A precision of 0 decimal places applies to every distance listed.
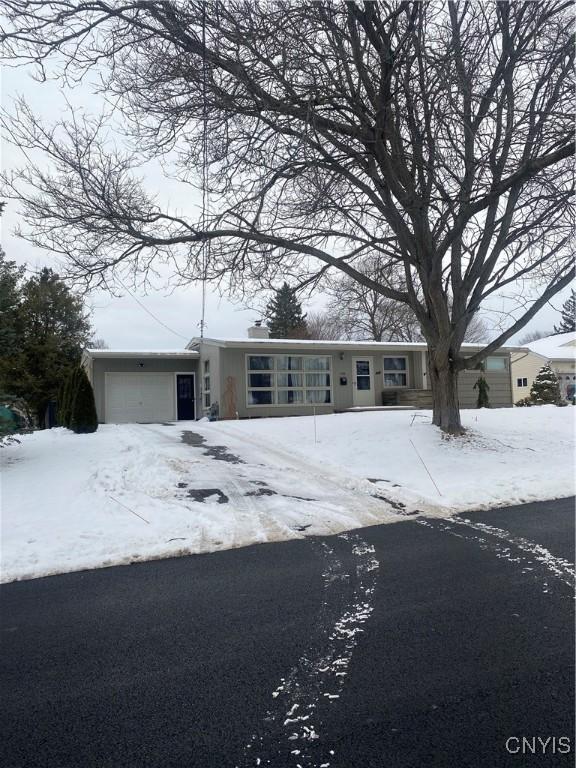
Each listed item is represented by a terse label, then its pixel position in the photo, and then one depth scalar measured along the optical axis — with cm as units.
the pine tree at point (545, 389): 2525
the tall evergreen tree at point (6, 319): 919
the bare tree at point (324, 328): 4081
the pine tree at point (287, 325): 4069
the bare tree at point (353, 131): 771
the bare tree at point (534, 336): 6456
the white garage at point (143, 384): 1908
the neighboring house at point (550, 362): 3503
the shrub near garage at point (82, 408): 1284
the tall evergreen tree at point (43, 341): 2352
